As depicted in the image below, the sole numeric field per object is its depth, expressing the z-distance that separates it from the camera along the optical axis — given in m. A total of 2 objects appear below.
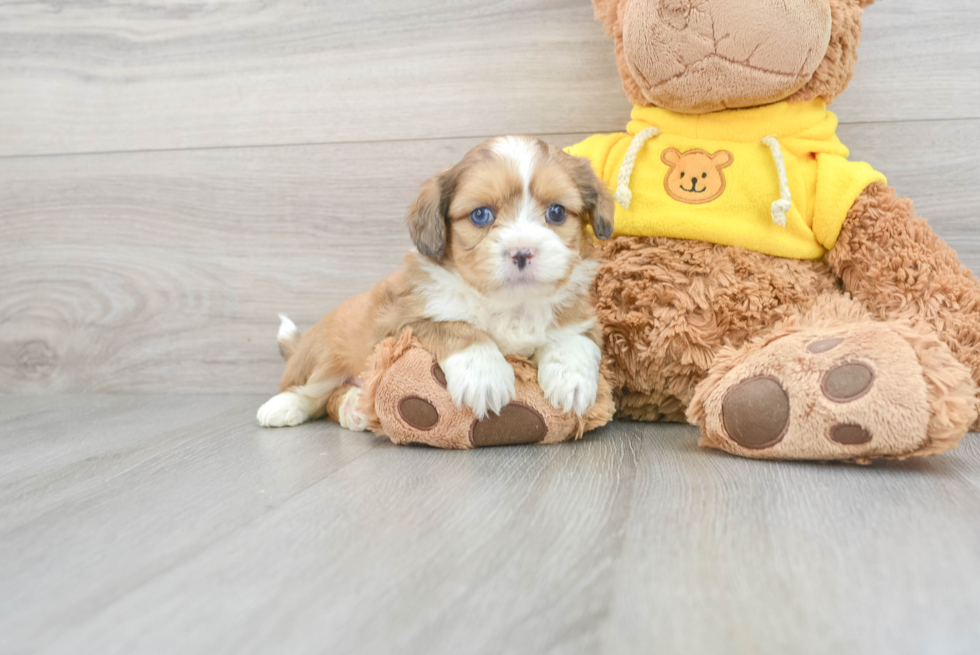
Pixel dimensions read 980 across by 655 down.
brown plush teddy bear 0.53
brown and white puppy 0.53
